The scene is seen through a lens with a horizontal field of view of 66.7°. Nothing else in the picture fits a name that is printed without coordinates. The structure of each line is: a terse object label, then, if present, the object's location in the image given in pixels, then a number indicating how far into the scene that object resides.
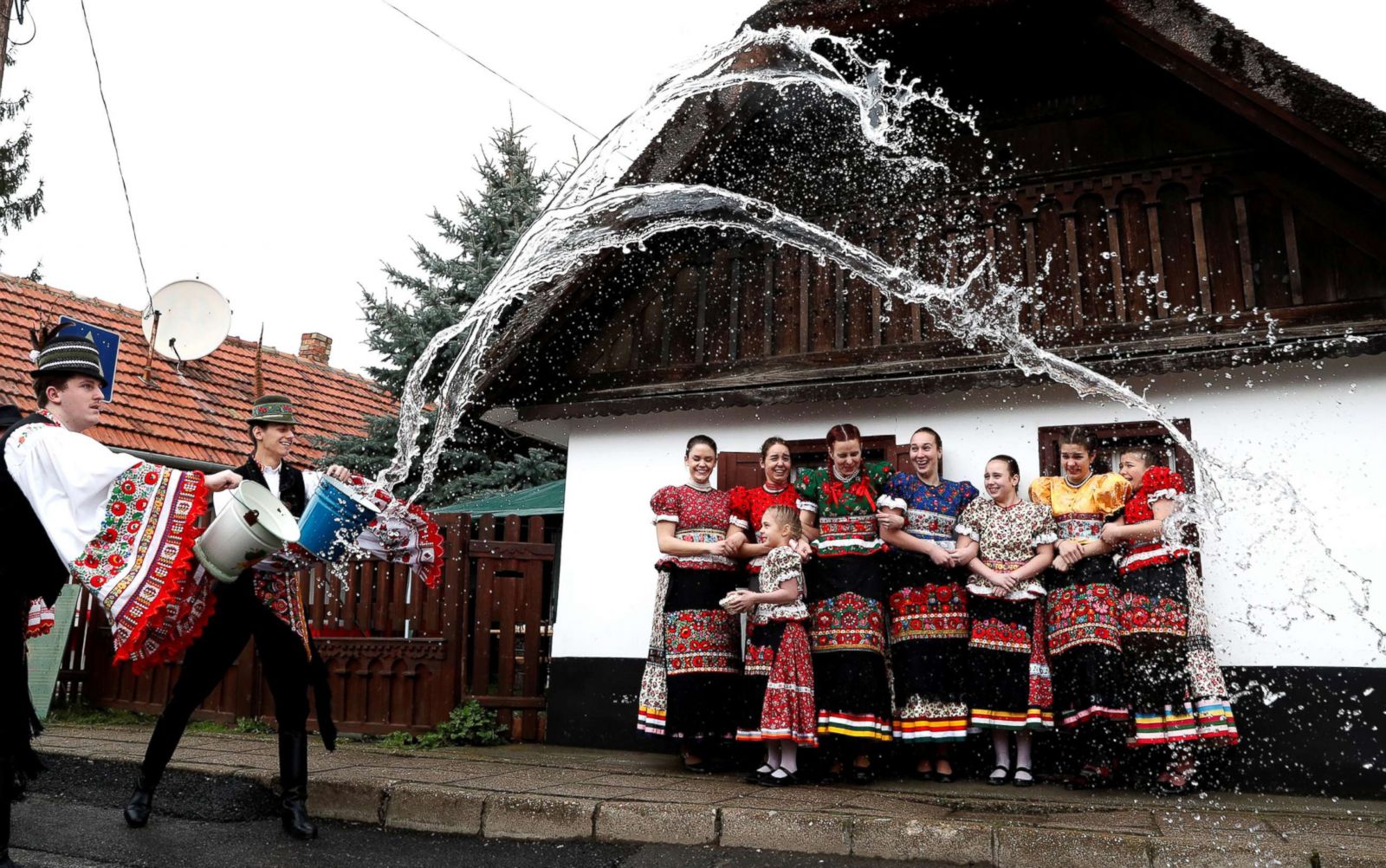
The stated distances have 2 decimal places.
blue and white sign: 9.46
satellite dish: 14.04
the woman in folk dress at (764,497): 6.59
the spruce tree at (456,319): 11.07
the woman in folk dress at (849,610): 6.09
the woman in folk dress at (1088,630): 5.82
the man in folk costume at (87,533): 4.09
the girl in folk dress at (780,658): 6.02
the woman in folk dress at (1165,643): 5.72
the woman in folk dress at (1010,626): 6.00
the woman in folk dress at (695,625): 6.46
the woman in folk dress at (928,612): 6.16
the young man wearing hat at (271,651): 4.90
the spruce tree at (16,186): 17.22
